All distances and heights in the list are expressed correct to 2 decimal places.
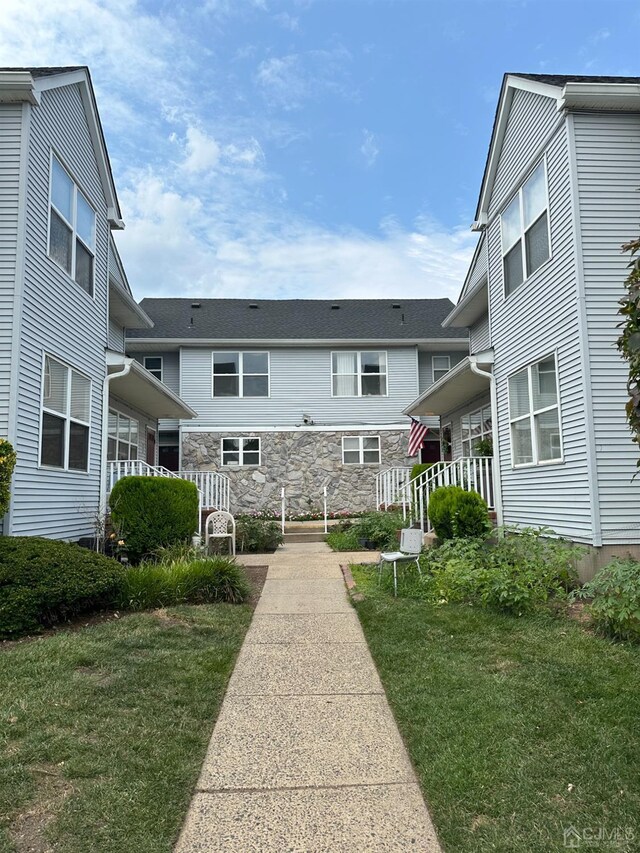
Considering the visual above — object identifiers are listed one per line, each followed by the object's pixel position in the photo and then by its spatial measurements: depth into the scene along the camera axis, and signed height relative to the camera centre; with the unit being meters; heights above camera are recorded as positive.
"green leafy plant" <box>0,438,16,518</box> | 6.39 +0.34
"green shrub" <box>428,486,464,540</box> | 9.25 -0.28
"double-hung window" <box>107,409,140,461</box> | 13.10 +1.43
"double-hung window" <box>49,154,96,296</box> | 8.58 +4.22
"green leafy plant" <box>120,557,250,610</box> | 6.41 -1.00
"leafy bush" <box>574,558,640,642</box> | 4.62 -0.90
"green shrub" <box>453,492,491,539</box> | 9.07 -0.43
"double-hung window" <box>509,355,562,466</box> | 8.35 +1.16
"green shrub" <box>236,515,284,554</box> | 11.79 -0.84
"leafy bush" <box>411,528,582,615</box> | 5.80 -0.89
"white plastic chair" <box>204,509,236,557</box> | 10.84 -0.52
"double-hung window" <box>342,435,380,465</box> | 18.38 +1.34
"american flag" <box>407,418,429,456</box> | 17.22 +1.66
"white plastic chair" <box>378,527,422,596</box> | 7.27 -0.66
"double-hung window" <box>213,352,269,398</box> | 18.61 +3.87
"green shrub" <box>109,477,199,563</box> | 9.37 -0.28
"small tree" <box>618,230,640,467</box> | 3.27 +0.86
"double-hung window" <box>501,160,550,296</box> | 8.65 +4.09
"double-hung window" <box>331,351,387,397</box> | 18.86 +3.86
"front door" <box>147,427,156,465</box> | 16.66 +1.45
